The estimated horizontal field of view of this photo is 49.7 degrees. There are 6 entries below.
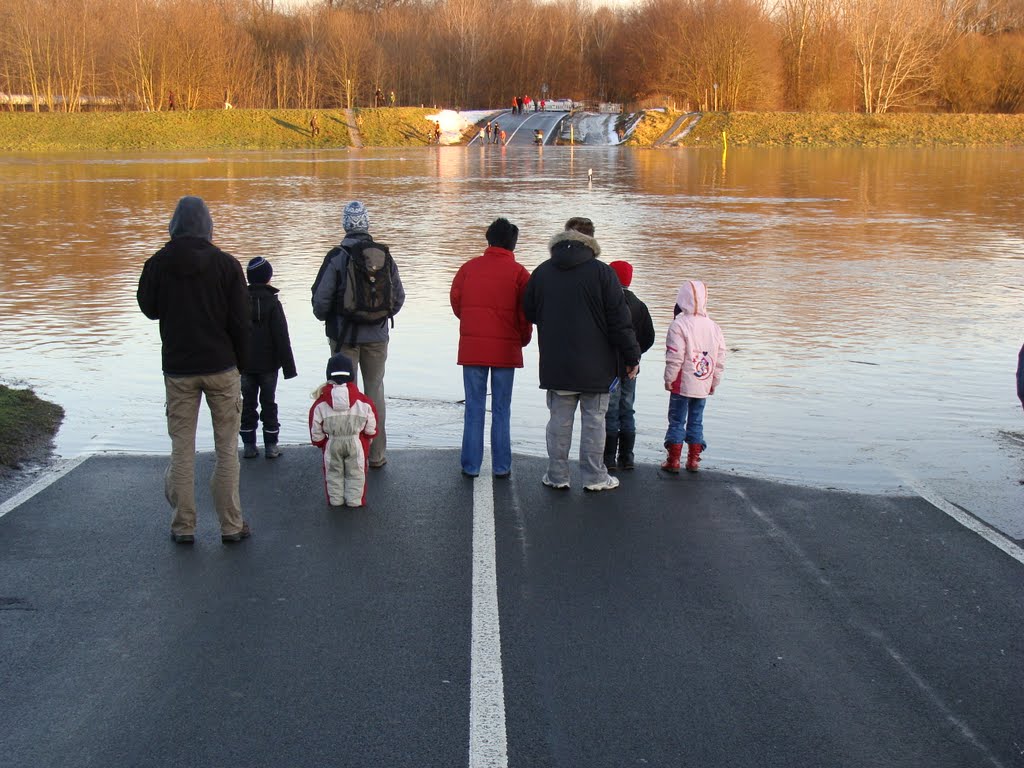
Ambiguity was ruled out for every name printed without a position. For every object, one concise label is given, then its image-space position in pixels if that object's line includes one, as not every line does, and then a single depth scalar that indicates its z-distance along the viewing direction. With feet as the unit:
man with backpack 24.76
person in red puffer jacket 24.97
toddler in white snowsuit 22.88
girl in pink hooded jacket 26.21
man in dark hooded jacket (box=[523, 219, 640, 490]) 23.70
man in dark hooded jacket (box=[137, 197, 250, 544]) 19.76
